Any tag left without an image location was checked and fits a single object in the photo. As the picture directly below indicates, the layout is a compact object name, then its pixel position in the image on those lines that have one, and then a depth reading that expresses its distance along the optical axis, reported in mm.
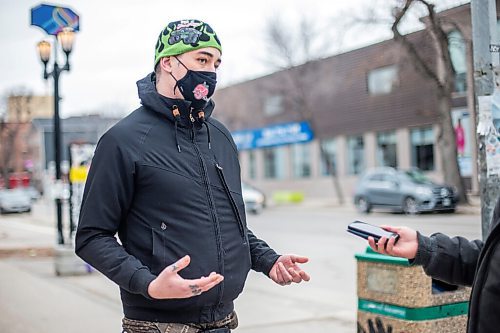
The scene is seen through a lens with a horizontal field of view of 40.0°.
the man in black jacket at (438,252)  2291
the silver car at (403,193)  23672
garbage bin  4547
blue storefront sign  39188
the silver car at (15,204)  39375
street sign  11623
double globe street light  11945
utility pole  4670
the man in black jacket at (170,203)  2445
